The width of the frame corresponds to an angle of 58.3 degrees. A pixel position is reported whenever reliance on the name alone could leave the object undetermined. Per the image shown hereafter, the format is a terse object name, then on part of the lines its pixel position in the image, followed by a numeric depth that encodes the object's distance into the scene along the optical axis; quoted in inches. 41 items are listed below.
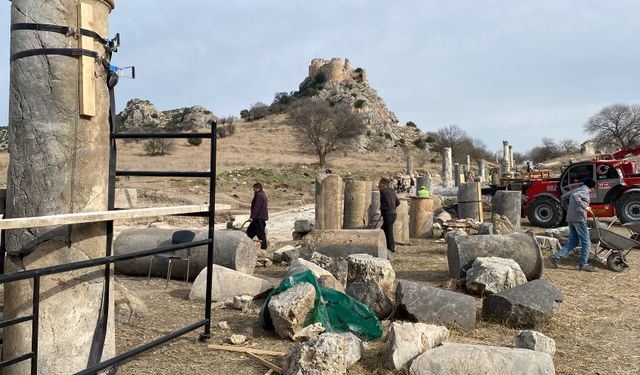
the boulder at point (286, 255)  414.3
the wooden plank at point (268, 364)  181.3
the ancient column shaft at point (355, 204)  575.8
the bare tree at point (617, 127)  2348.7
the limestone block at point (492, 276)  297.3
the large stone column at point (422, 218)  609.0
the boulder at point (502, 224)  568.0
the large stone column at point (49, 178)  140.6
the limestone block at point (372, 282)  251.3
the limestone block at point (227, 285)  280.8
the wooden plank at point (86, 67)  143.8
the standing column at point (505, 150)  1916.8
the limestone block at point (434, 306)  240.1
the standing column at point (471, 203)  671.1
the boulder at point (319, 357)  169.8
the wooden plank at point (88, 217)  113.9
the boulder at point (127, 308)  232.8
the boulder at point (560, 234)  505.6
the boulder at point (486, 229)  473.7
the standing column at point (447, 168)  1330.0
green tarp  222.5
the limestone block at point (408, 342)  183.3
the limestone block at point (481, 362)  169.5
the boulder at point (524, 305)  245.3
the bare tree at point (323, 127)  2059.5
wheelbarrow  393.4
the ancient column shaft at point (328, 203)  550.9
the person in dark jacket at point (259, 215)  482.3
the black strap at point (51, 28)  140.1
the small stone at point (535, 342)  196.4
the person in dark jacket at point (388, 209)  482.1
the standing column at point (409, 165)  1618.6
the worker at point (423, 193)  615.5
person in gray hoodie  397.4
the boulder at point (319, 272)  257.0
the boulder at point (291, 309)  214.4
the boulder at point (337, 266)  300.2
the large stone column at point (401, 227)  551.2
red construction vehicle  621.3
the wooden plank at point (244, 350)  195.6
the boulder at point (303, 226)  558.9
